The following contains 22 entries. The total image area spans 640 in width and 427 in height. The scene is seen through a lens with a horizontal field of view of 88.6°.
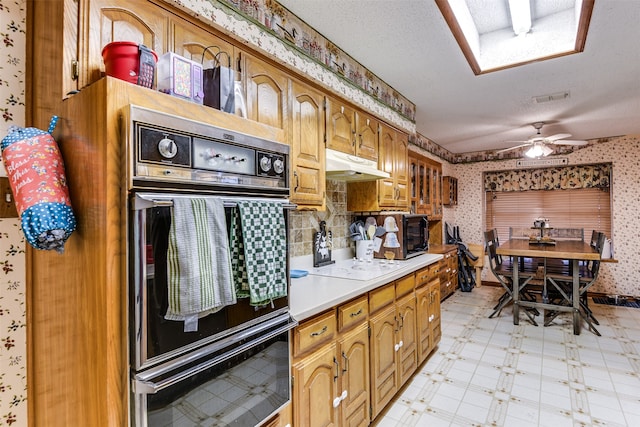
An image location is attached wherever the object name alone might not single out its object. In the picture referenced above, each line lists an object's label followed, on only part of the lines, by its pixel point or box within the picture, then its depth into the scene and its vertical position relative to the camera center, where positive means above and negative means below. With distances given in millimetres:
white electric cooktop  2118 -395
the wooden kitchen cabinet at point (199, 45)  1284 +718
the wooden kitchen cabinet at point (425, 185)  4340 +401
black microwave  2793 -193
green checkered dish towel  1067 -124
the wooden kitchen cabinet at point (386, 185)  2793 +256
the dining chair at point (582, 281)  3596 -778
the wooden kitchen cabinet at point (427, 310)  2617 -819
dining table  3502 -470
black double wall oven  828 -283
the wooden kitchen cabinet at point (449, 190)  5607 +403
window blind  5207 +60
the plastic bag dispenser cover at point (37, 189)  836 +70
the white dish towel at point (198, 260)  879 -128
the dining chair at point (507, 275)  3934 -768
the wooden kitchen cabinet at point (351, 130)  2199 +618
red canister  929 +444
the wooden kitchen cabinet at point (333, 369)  1417 -750
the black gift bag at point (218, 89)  1160 +450
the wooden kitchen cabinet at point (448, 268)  4711 -833
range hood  2123 +313
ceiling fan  3883 +832
